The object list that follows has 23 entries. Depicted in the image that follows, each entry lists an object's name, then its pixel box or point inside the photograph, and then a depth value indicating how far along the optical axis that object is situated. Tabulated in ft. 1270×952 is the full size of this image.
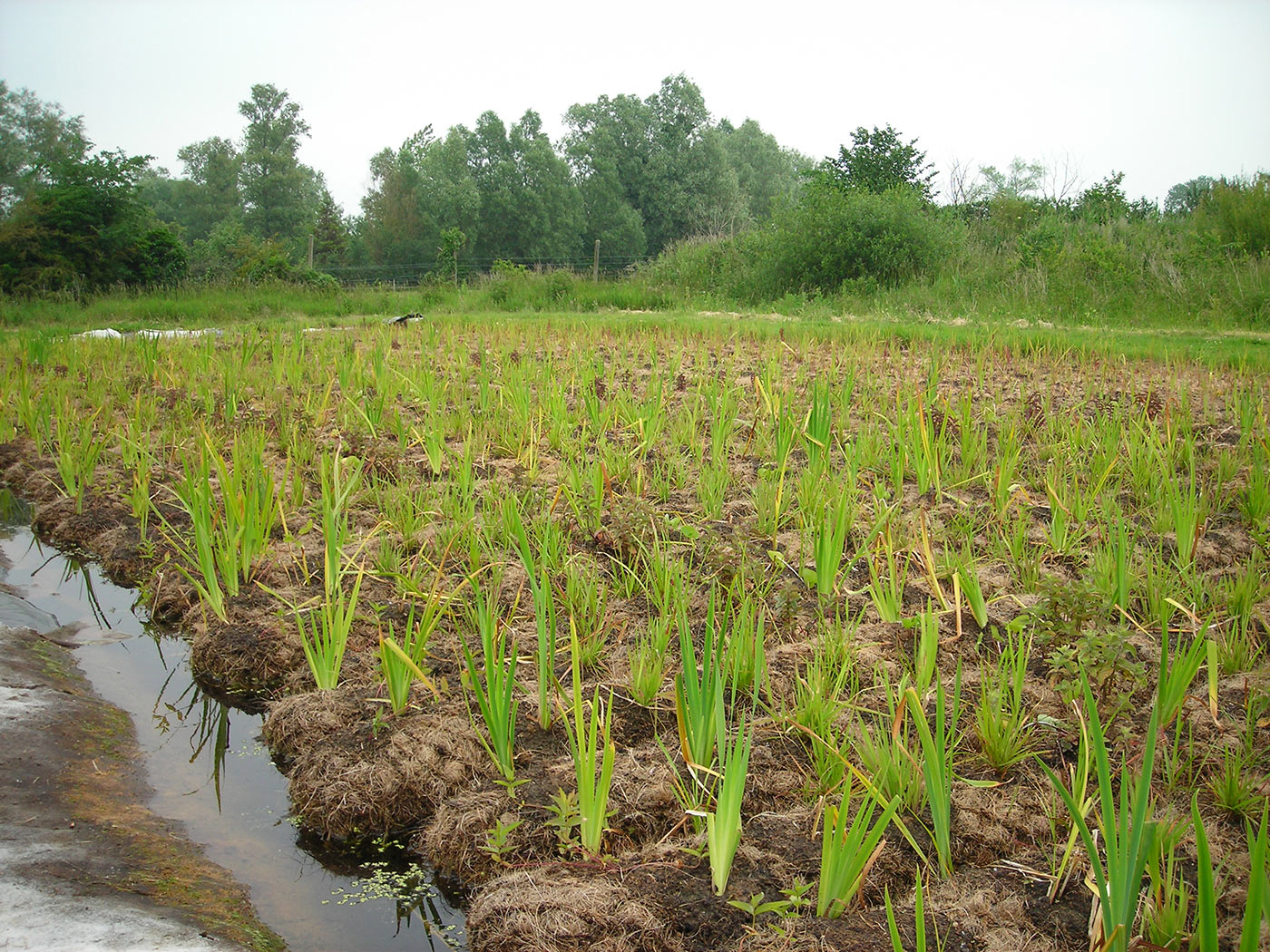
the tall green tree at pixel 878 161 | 64.13
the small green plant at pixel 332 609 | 7.96
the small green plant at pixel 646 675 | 7.47
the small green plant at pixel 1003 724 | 6.53
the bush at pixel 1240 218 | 36.32
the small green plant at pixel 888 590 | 8.31
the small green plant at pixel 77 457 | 13.16
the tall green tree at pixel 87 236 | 48.60
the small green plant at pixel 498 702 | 6.30
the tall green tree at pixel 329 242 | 112.68
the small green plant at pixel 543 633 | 6.51
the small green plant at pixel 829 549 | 8.84
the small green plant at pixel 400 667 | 7.33
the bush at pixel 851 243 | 41.57
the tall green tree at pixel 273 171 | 132.16
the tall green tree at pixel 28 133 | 119.24
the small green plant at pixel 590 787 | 5.68
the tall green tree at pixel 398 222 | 118.32
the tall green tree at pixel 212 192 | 156.15
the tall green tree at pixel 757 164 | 189.26
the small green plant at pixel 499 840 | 5.90
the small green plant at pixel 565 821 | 5.82
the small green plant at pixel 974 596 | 8.30
